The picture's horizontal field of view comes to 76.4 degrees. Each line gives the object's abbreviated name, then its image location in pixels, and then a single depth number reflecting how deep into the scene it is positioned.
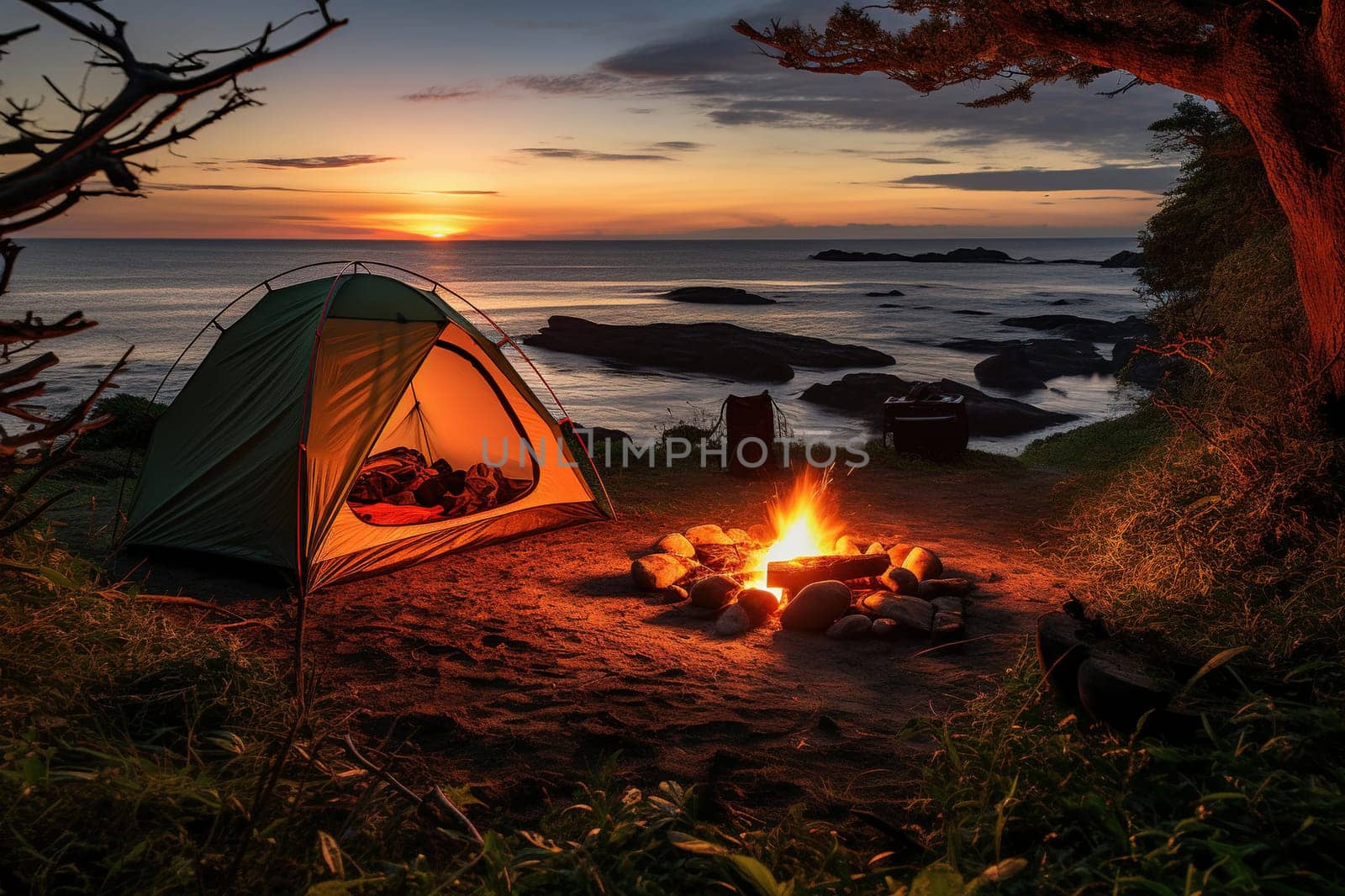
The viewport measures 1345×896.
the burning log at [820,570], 5.99
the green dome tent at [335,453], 6.18
